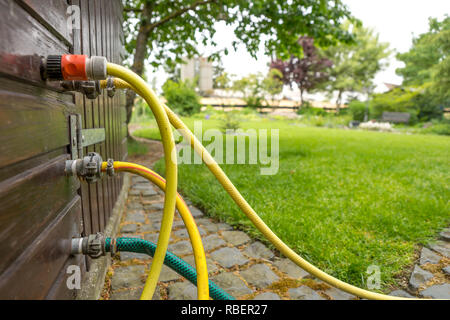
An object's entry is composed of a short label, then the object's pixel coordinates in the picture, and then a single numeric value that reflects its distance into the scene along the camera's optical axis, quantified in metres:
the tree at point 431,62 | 6.96
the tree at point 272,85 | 16.65
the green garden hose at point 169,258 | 0.48
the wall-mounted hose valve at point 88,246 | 0.46
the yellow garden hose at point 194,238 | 0.42
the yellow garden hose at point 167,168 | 0.37
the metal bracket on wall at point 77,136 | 0.48
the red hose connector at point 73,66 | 0.36
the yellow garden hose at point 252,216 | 0.46
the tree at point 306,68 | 19.01
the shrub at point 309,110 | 16.96
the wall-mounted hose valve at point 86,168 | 0.45
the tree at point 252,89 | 16.42
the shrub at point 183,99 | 12.65
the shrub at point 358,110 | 14.47
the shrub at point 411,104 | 12.88
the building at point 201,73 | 21.17
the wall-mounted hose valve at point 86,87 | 0.44
